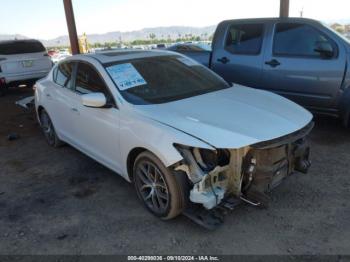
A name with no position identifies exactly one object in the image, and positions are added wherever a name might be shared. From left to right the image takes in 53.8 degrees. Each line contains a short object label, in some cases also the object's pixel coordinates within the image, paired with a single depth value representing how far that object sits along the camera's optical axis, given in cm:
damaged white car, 291
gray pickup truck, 495
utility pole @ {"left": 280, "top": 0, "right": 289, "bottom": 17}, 758
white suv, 998
